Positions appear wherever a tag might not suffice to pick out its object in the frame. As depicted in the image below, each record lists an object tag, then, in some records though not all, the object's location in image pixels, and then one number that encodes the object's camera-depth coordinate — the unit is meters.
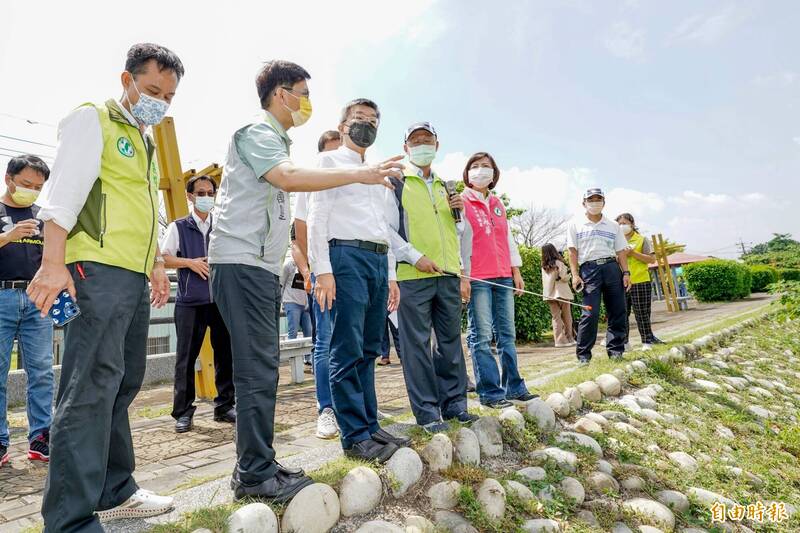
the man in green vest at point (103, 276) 1.82
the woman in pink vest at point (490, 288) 3.95
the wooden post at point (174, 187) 5.27
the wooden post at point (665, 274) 17.97
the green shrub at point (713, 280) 23.70
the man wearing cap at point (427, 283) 3.32
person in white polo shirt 5.94
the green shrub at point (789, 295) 7.55
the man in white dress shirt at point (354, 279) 2.73
